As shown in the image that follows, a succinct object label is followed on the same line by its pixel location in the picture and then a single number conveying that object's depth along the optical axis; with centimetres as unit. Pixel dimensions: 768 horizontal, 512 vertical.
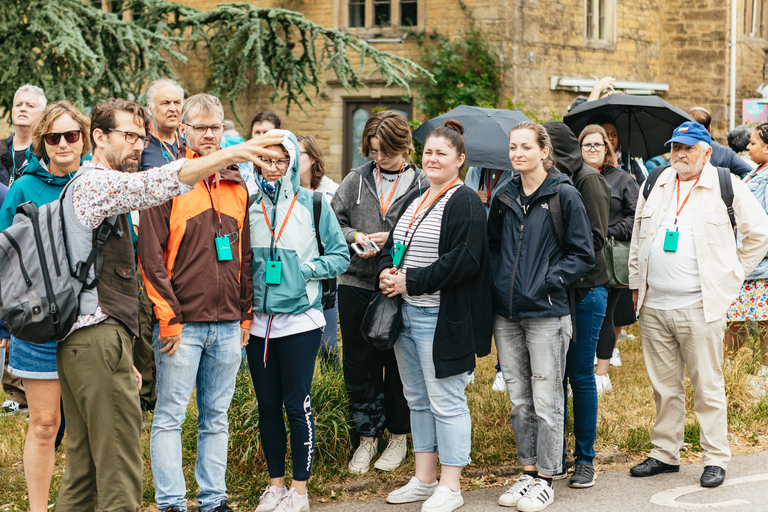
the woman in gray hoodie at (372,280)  510
